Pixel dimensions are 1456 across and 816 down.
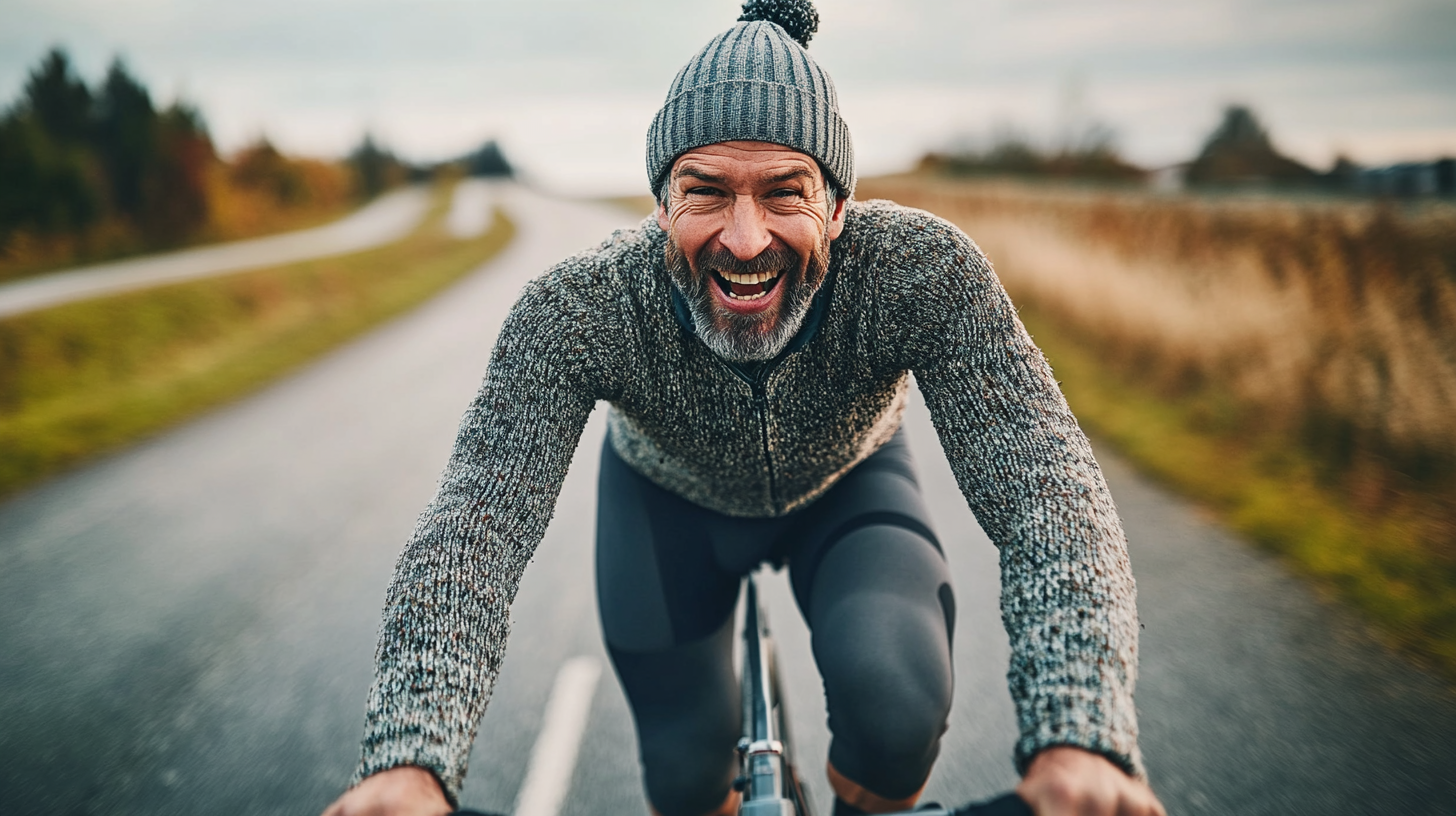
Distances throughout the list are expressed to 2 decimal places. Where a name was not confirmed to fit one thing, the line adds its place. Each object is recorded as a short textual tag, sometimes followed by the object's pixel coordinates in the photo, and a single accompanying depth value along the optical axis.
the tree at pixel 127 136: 26.33
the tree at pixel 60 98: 31.61
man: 1.41
